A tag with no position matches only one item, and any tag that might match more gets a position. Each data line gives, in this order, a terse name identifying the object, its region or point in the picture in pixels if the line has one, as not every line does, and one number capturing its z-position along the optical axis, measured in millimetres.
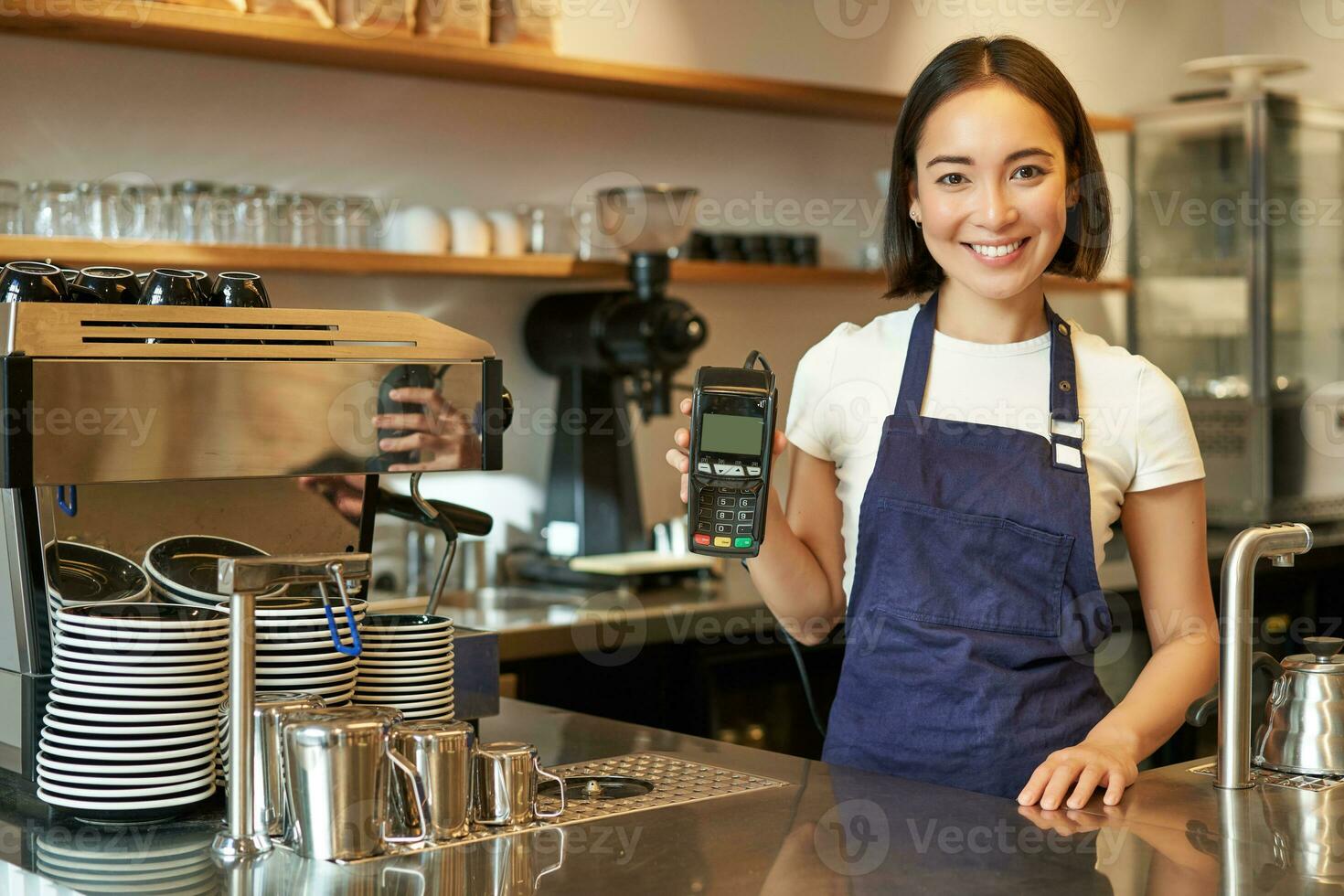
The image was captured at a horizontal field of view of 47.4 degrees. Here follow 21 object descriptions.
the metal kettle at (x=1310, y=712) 1502
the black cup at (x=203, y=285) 1474
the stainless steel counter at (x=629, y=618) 2766
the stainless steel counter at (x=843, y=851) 1162
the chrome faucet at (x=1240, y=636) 1409
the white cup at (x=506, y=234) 3133
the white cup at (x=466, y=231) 3070
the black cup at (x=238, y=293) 1486
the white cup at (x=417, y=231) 3016
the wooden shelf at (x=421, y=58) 2592
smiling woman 1679
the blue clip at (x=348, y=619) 1268
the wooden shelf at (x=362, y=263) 2494
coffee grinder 3162
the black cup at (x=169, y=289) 1442
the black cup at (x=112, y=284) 1437
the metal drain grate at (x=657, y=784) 1375
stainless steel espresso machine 1321
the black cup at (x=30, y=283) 1380
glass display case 4254
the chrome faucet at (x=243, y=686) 1229
